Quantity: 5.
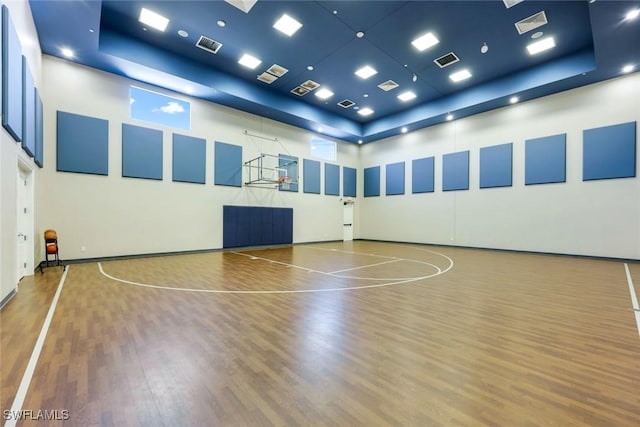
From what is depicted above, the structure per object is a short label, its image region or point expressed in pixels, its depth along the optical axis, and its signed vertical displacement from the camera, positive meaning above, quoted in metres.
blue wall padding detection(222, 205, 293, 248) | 10.69 -0.65
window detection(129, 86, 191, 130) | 8.62 +3.42
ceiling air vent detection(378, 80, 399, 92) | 9.95 +4.78
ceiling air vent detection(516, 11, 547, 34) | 6.54 +4.78
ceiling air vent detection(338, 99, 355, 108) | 11.59 +4.75
